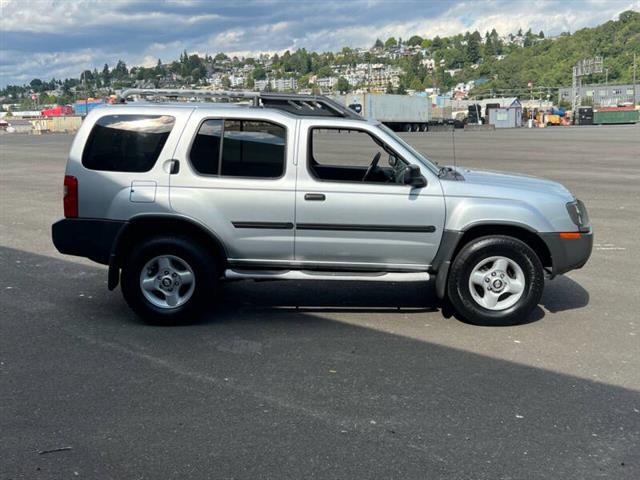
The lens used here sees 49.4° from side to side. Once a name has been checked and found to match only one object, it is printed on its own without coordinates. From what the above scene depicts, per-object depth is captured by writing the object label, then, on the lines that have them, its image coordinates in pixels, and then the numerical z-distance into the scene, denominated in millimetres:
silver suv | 6098
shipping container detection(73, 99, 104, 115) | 92062
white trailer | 68556
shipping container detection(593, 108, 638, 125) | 94688
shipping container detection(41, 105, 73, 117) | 112688
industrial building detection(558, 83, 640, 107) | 161875
